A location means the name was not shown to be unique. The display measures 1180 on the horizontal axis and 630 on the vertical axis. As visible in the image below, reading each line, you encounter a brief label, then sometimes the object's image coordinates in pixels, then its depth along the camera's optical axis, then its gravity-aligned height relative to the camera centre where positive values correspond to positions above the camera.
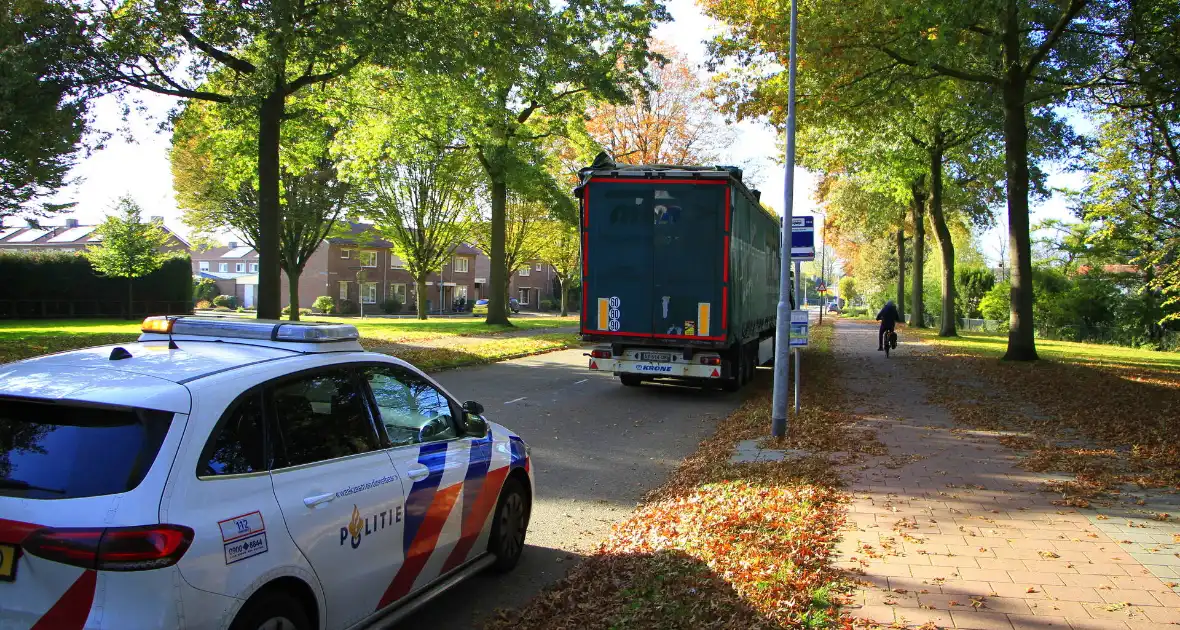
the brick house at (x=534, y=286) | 82.12 +1.80
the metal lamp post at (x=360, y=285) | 59.69 +1.36
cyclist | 22.66 -0.35
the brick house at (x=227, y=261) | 81.69 +4.13
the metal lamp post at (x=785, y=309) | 9.50 -0.05
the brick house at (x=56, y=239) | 67.25 +5.39
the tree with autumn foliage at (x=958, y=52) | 15.78 +5.65
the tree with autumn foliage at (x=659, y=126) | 35.72 +8.31
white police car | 2.58 -0.73
